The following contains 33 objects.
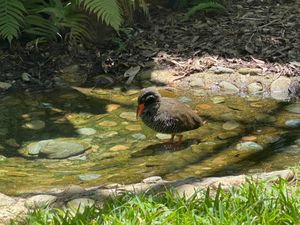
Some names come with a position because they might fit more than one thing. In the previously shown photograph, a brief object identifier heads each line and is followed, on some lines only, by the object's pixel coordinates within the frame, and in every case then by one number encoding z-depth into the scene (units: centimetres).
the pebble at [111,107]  1231
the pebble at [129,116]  1188
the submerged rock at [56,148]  1050
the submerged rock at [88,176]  951
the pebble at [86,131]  1130
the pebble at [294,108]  1202
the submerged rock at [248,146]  1045
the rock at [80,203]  747
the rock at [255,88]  1315
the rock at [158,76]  1385
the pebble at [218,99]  1263
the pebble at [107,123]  1159
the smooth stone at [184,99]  1276
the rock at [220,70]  1383
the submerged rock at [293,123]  1130
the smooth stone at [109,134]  1114
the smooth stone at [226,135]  1095
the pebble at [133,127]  1150
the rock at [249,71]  1373
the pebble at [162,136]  1150
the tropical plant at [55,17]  1379
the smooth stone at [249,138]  1084
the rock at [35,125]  1152
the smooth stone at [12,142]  1081
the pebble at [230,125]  1126
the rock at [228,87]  1320
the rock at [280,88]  1287
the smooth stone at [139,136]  1123
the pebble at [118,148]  1069
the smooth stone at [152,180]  841
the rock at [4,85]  1342
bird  1094
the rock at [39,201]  769
